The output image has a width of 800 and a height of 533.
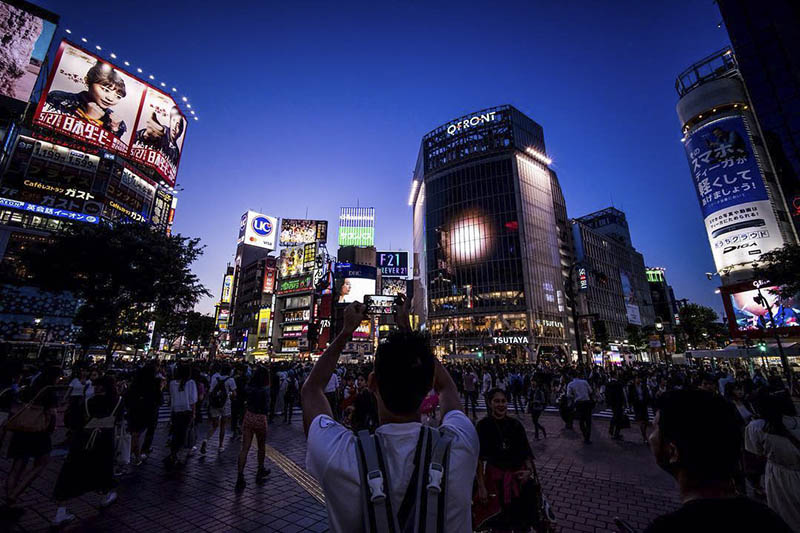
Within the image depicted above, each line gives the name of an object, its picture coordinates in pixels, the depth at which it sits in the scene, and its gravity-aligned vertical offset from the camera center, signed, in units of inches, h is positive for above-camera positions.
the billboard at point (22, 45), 1168.8 +1100.7
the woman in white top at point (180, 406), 299.1 -44.4
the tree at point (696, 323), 2374.5 +217.9
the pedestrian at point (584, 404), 405.1 -58.9
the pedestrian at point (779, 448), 145.4 -43.1
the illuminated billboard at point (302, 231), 2933.1 +1066.8
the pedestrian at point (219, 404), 354.9 -50.0
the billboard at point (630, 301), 3398.1 +553.2
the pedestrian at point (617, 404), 420.5 -61.2
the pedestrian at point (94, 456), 194.4 -59.6
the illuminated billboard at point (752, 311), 1330.0 +173.8
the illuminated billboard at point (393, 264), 2706.7 +721.6
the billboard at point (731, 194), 1422.2 +690.2
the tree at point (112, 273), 813.2 +203.1
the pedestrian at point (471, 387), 553.3 -51.5
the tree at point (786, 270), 791.7 +198.4
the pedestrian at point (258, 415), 269.7 -46.7
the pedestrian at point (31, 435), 208.1 -48.9
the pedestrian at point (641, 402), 394.8 -56.4
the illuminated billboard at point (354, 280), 2527.1 +555.2
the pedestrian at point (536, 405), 422.0 -62.2
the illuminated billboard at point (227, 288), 3622.0 +707.9
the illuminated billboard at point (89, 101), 1405.0 +1107.4
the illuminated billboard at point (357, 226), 3737.7 +1409.3
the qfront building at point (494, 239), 2474.2 +935.9
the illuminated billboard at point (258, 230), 3152.1 +1170.3
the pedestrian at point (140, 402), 291.4 -40.2
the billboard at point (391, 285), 2870.8 +586.8
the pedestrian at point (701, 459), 45.0 -18.4
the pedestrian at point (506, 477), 144.6 -53.4
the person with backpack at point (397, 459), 52.7 -17.1
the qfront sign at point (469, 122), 3019.2 +2061.7
